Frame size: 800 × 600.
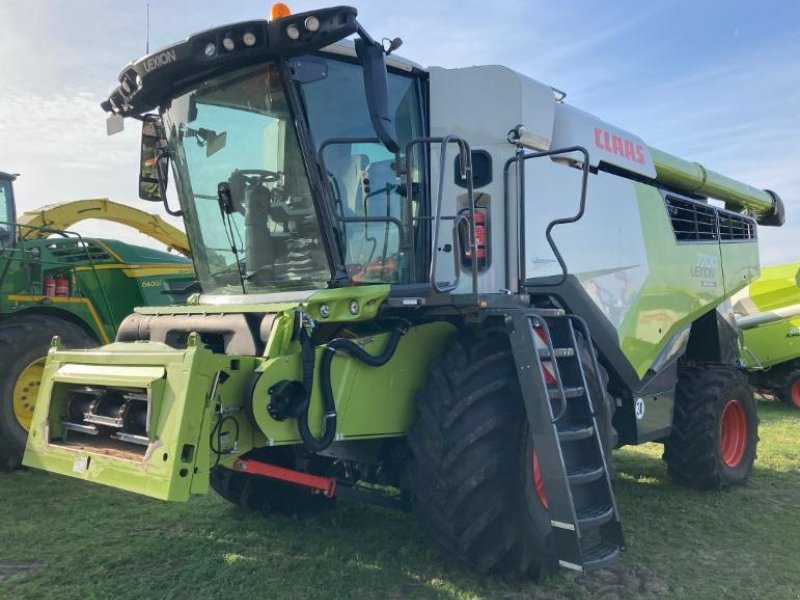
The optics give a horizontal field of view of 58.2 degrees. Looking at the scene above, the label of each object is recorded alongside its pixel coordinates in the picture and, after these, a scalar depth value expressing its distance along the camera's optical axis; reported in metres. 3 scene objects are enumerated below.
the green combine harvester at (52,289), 5.88
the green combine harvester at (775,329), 10.95
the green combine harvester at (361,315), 3.19
